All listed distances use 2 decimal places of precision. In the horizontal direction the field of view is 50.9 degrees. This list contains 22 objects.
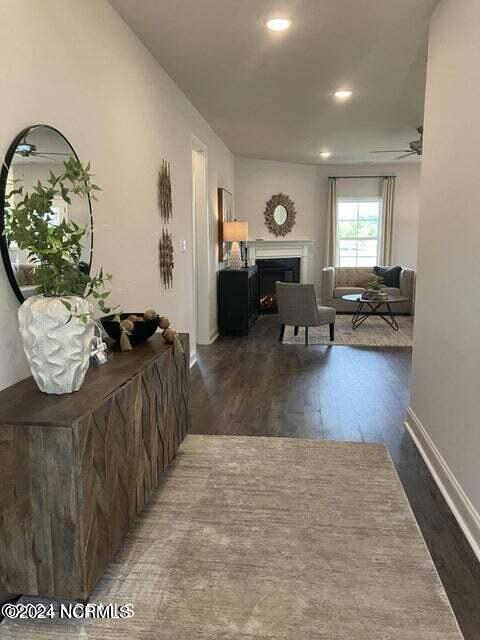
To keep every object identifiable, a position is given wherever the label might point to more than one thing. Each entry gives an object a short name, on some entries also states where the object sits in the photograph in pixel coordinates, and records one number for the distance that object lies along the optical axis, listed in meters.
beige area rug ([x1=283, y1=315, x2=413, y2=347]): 6.32
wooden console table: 1.55
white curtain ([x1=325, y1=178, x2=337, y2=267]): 9.38
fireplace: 8.75
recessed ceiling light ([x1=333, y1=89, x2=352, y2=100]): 4.60
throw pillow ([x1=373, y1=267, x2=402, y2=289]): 8.38
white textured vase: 1.71
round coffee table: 7.13
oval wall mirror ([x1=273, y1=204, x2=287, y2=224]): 8.95
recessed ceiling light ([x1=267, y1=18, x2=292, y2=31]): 3.09
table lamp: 6.99
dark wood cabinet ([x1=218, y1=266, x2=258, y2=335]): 6.75
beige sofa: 8.05
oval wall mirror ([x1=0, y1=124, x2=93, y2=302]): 1.91
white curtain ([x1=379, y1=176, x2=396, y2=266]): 9.22
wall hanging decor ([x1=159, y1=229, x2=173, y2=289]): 3.98
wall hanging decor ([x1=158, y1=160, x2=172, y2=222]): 3.88
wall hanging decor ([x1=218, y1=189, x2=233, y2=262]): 6.87
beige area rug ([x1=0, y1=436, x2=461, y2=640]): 1.64
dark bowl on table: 2.52
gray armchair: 6.17
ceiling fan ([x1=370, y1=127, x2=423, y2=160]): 6.14
